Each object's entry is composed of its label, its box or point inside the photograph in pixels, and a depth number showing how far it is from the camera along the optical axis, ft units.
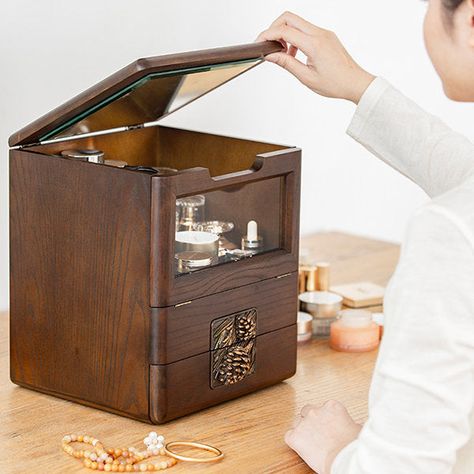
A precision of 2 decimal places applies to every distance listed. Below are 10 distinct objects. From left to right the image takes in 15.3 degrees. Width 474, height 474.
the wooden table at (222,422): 6.12
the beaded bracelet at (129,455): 6.06
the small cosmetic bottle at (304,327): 7.34
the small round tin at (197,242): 6.41
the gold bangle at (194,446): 6.12
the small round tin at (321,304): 7.49
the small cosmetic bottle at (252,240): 6.62
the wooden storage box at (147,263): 6.26
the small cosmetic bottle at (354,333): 7.27
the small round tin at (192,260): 6.38
